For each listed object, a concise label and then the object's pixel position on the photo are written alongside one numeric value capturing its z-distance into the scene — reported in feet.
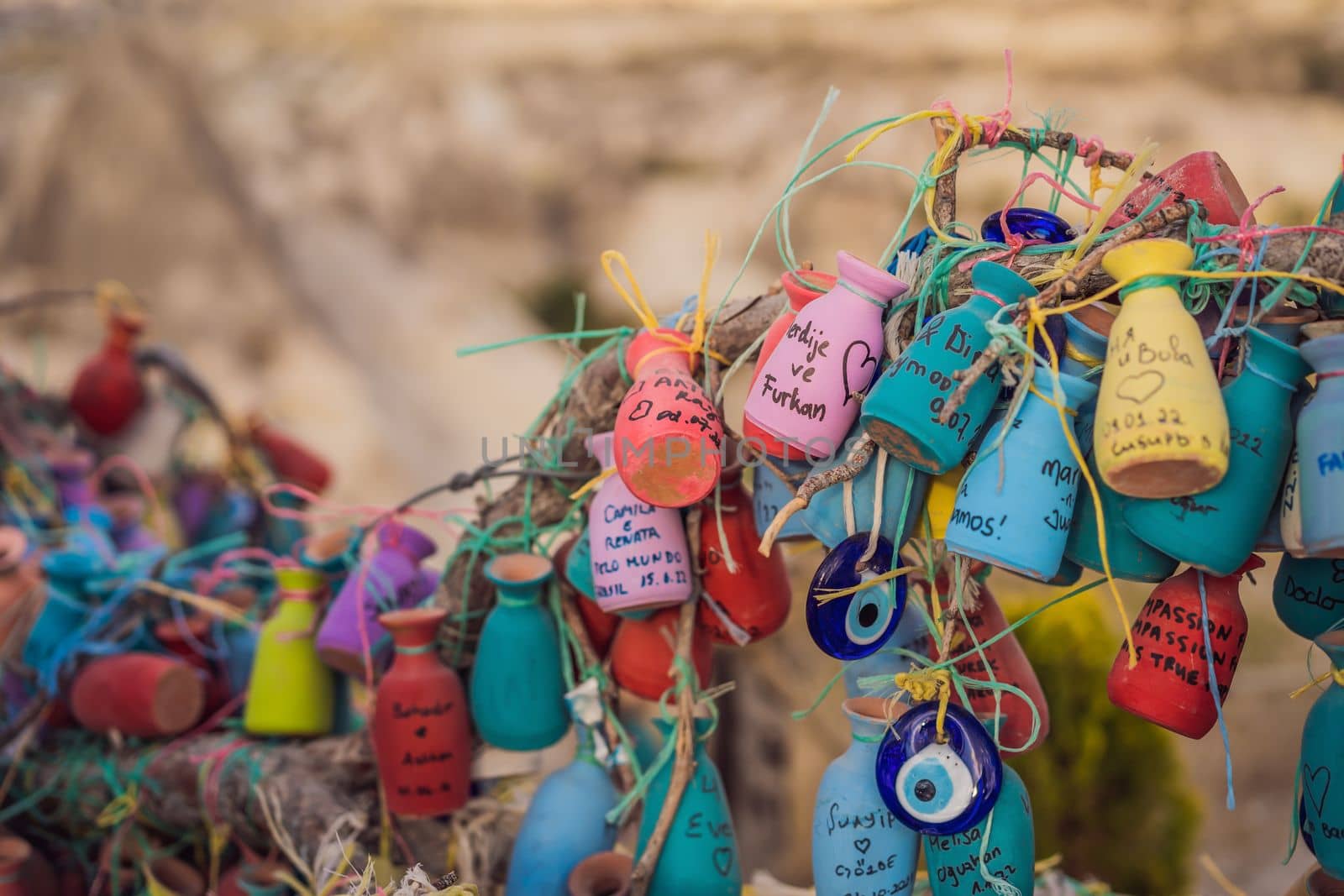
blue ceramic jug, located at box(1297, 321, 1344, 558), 2.17
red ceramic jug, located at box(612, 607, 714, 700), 2.74
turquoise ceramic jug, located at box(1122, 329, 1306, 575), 2.24
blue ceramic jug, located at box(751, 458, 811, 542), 2.54
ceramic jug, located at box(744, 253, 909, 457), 2.41
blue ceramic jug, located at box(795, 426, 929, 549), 2.42
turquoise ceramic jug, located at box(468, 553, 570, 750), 2.82
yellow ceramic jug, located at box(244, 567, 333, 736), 3.15
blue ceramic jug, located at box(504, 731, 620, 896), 2.72
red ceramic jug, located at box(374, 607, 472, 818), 2.87
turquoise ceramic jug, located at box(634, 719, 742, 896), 2.66
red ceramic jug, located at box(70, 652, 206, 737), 3.22
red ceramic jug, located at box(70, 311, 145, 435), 4.53
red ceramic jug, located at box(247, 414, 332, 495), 4.80
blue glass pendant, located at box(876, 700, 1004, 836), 2.35
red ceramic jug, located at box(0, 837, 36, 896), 3.14
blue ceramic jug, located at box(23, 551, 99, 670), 3.34
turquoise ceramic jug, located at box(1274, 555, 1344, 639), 2.37
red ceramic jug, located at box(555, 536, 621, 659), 2.87
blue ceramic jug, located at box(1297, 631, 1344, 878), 2.30
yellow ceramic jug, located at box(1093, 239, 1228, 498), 2.18
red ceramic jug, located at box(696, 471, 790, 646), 2.67
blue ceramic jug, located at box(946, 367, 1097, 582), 2.29
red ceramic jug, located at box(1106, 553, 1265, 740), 2.37
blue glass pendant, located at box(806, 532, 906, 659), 2.38
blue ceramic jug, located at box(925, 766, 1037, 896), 2.45
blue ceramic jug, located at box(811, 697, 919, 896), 2.49
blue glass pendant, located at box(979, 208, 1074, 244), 2.44
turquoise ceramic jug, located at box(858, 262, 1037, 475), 2.31
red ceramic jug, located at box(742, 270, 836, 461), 2.49
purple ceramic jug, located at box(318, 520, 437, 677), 2.99
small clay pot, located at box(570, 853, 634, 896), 2.69
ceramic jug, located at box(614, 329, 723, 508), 2.47
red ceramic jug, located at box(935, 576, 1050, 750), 2.53
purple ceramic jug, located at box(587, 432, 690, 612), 2.60
